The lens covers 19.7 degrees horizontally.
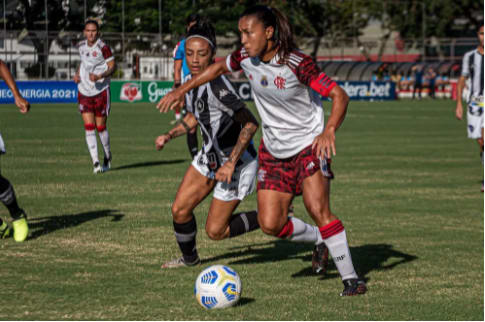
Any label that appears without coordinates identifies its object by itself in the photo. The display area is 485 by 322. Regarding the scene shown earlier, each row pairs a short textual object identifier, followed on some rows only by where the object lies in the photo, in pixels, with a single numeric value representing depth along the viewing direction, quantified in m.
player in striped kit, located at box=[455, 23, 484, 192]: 23.71
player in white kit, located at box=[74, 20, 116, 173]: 25.45
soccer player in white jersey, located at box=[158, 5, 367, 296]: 10.96
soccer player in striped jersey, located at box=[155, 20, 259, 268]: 12.39
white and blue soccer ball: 10.42
